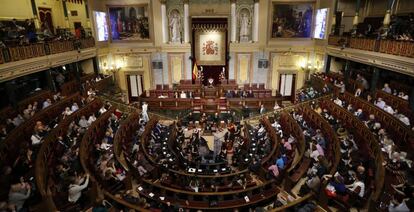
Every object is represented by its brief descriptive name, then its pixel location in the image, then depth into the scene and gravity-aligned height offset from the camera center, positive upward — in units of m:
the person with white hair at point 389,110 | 10.50 -2.89
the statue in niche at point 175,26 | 19.08 +0.75
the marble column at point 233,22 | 18.42 +0.95
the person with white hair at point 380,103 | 10.85 -2.74
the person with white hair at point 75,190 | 6.82 -3.77
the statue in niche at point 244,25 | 19.03 +0.76
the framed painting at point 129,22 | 18.70 +1.04
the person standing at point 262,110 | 15.14 -4.08
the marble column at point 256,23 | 18.40 +0.87
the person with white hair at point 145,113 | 13.97 -3.88
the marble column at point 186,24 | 18.45 +0.86
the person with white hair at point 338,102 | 12.60 -3.07
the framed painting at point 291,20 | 18.30 +1.05
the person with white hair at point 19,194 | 5.96 -3.39
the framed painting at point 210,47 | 19.03 -0.74
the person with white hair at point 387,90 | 11.92 -2.41
